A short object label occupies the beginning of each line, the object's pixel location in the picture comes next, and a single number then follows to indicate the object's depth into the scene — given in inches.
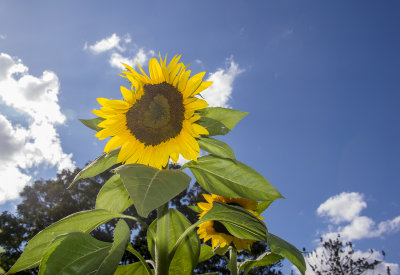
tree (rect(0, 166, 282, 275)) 596.4
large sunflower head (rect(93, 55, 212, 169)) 47.1
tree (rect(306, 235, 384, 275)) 542.6
